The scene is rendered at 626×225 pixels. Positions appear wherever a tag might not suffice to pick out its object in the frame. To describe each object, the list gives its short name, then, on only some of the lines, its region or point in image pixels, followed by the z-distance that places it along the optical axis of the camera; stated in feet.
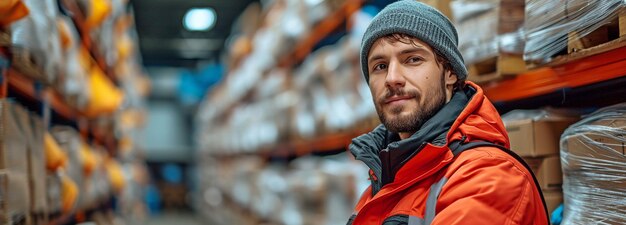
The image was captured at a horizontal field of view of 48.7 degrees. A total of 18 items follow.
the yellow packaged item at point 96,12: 16.18
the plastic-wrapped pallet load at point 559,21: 6.95
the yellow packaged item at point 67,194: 12.98
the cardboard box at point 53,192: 11.60
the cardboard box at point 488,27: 8.91
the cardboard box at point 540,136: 8.51
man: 5.78
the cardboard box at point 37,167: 10.26
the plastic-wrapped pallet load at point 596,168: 6.85
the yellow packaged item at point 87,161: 16.26
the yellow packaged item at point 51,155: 11.98
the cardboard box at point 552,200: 8.47
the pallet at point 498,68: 9.11
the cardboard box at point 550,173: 8.51
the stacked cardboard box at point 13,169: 8.32
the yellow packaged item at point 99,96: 17.88
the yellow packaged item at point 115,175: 23.08
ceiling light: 44.09
